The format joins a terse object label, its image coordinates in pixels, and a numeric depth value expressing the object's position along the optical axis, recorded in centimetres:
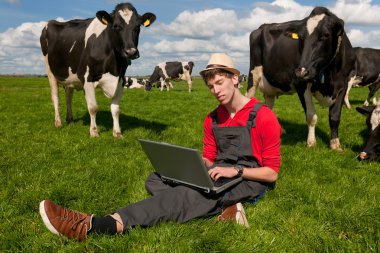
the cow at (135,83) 4047
